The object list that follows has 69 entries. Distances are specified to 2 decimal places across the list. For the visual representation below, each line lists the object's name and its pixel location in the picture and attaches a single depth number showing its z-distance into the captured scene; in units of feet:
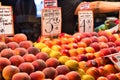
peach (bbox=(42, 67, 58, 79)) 5.41
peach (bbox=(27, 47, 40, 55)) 6.12
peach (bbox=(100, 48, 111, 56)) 6.80
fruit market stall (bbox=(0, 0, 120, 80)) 5.40
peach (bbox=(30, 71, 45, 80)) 5.20
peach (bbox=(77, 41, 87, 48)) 7.19
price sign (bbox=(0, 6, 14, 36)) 6.43
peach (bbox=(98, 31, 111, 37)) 8.06
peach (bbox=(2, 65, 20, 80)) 5.18
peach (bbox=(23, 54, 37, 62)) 5.72
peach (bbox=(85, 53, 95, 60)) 6.72
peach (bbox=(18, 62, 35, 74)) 5.33
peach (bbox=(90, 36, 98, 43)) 7.51
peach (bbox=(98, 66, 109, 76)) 6.27
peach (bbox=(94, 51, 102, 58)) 6.79
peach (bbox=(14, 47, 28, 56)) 5.91
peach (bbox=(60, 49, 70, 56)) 6.73
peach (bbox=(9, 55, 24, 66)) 5.51
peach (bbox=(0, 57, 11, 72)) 5.34
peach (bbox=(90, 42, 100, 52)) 7.13
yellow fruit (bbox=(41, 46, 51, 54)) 6.56
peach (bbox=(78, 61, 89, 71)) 6.29
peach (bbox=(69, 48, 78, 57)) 6.81
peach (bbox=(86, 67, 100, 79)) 6.06
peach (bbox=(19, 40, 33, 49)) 6.38
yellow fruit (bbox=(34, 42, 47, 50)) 6.84
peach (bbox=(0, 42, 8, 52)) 5.94
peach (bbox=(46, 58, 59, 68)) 5.82
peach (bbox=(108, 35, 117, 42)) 7.82
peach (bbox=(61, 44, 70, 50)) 7.07
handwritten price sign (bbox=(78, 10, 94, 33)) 8.07
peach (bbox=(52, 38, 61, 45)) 7.32
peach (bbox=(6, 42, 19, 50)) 6.20
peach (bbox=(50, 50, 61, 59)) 6.34
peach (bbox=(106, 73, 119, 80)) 6.03
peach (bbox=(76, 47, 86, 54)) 6.93
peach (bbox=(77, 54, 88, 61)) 6.58
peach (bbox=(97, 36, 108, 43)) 7.57
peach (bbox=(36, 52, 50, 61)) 5.97
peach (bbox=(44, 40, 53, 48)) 7.14
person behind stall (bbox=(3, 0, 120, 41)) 9.52
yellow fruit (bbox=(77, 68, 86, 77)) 5.96
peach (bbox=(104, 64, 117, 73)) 6.36
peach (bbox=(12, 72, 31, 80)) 5.03
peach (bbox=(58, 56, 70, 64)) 6.17
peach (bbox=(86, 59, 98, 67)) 6.34
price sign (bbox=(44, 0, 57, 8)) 7.52
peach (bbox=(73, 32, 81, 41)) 7.67
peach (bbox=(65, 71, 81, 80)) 5.53
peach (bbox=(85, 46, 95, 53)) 6.97
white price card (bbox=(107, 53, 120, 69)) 6.45
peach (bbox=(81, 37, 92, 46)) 7.37
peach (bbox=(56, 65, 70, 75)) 5.67
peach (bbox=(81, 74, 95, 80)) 5.75
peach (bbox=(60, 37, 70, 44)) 7.42
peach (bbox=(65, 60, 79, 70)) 5.97
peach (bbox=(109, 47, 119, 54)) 6.89
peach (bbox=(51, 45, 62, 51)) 6.87
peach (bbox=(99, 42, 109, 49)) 7.17
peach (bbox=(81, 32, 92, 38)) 7.72
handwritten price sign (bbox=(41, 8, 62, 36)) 7.22
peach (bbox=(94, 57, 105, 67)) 6.53
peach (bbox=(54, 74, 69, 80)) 5.30
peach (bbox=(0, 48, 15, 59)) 5.68
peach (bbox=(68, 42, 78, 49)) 7.15
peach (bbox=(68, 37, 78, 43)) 7.51
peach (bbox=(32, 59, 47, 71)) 5.57
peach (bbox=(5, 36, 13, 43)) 6.56
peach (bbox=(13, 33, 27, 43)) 6.66
